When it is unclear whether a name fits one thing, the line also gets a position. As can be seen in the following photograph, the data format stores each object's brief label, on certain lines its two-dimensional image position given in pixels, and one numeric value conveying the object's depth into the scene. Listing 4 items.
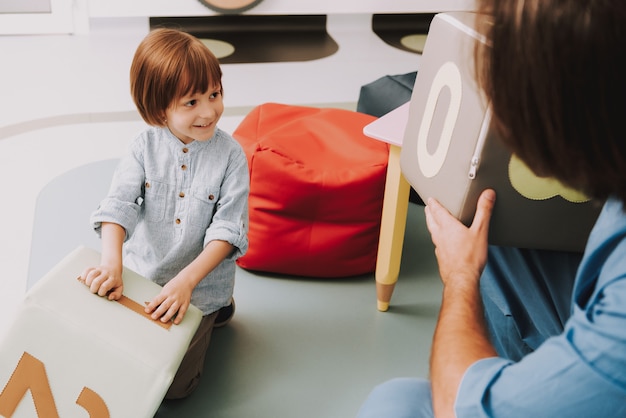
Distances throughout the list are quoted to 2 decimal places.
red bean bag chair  1.82
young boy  1.36
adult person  0.72
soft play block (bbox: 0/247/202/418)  1.23
